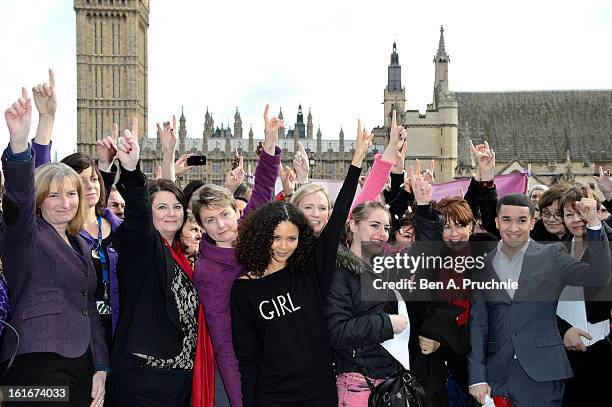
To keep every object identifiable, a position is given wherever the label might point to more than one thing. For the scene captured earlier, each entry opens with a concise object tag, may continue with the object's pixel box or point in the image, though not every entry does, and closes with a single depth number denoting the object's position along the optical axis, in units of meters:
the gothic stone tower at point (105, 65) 48.56
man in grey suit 3.60
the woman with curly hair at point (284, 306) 3.04
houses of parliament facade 36.44
